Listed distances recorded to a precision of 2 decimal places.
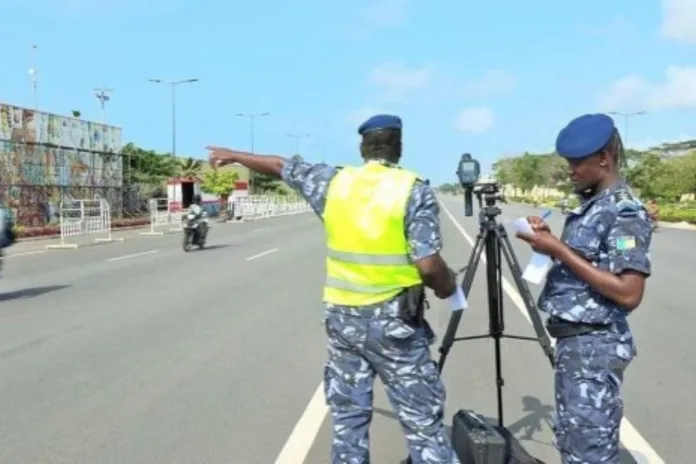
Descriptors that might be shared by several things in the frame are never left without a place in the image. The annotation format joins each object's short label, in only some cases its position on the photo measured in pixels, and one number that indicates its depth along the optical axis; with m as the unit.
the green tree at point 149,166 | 58.43
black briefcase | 3.78
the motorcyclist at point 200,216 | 22.20
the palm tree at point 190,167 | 71.00
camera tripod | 4.19
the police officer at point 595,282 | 2.96
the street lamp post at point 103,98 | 55.80
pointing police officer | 3.29
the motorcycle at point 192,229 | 22.14
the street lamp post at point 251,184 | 77.86
